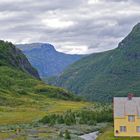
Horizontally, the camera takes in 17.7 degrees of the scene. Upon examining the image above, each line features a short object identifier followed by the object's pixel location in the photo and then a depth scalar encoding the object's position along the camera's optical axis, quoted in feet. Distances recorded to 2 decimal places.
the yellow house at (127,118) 314.96
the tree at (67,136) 298.68
